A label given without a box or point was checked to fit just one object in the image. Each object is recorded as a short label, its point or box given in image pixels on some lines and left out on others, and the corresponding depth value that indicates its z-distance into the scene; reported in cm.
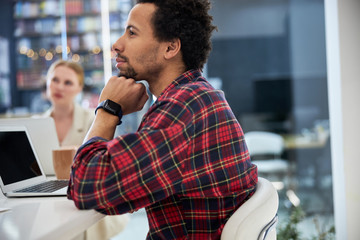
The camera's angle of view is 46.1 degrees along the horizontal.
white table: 81
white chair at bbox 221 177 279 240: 98
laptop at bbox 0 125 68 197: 135
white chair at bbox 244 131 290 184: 370
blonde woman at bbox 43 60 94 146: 273
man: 97
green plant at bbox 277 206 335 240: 287
